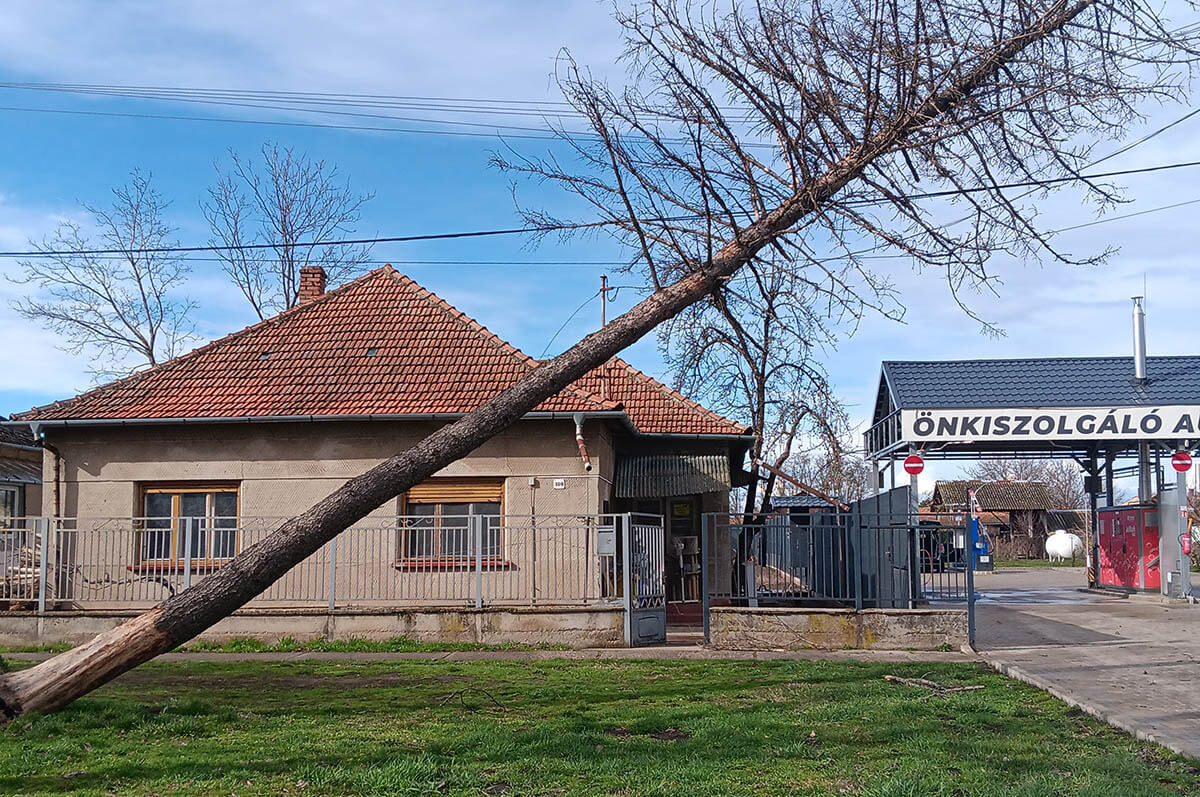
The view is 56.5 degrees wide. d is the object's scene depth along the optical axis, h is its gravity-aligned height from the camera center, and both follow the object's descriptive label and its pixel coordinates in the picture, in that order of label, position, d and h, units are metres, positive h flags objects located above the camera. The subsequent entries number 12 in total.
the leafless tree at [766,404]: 20.30 +1.87
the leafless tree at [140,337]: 33.44 +5.02
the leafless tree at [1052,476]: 73.81 +1.34
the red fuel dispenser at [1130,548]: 24.67 -1.24
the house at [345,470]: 16.08 +0.48
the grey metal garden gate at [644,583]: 14.99 -1.18
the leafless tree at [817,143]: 9.25 +3.12
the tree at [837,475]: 26.36 +0.88
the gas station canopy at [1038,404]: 23.80 +1.95
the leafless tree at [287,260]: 33.19 +7.18
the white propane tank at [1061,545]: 51.38 -2.35
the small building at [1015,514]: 65.38 -1.18
